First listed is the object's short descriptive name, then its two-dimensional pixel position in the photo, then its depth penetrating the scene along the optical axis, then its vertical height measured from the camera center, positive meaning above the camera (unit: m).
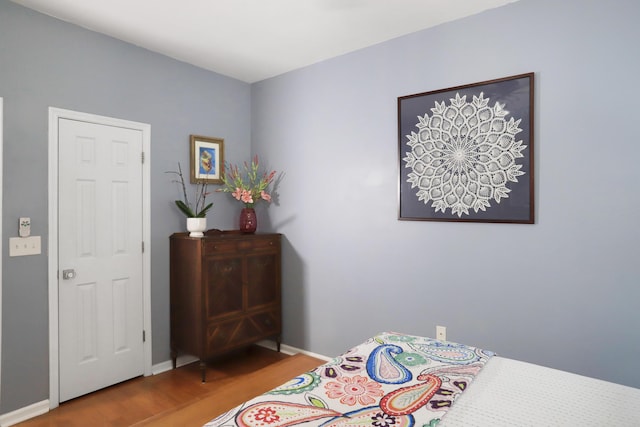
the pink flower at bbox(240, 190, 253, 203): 3.36 +0.15
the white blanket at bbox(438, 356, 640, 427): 1.20 -0.65
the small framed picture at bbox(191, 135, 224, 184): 3.33 +0.48
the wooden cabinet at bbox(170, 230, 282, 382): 2.91 -0.64
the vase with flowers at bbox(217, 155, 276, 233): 3.39 +0.25
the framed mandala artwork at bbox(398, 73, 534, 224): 2.32 +0.40
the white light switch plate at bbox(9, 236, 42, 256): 2.35 -0.21
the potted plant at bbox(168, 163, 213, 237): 3.08 +0.04
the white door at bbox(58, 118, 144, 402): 2.58 -0.31
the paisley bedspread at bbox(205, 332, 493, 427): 1.23 -0.66
